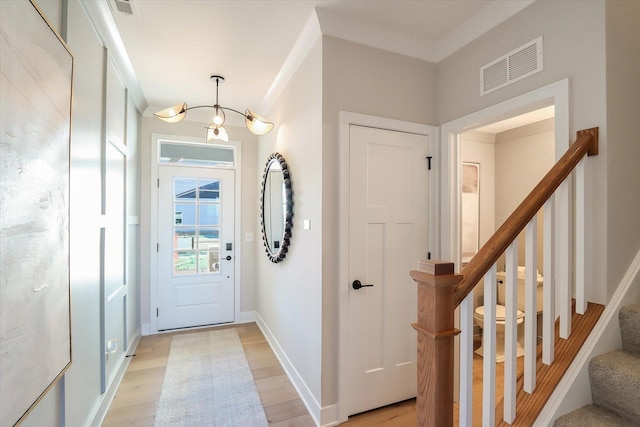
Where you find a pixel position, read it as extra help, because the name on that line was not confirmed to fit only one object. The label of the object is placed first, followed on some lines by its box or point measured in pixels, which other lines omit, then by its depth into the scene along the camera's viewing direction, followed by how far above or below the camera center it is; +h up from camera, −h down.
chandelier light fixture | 2.51 +0.85
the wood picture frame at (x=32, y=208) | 0.95 +0.02
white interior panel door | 2.11 -0.31
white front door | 3.75 -0.42
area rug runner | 2.12 -1.46
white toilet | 2.92 -1.02
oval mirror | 2.71 +0.08
